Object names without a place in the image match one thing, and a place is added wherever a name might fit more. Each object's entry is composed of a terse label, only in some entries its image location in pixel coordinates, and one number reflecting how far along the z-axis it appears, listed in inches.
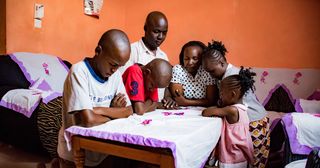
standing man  85.9
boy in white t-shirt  52.2
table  41.8
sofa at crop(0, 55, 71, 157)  90.7
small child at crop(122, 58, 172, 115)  66.2
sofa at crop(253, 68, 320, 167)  113.9
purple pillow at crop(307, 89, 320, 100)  108.7
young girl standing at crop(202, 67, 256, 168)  64.4
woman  81.1
